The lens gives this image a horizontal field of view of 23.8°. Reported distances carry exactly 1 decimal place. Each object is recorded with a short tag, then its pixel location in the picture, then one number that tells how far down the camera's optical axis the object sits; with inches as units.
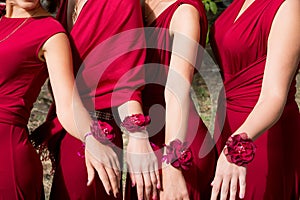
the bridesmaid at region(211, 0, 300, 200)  97.1
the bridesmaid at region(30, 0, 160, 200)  107.1
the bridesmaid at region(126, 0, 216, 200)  102.7
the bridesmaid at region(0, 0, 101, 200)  103.3
